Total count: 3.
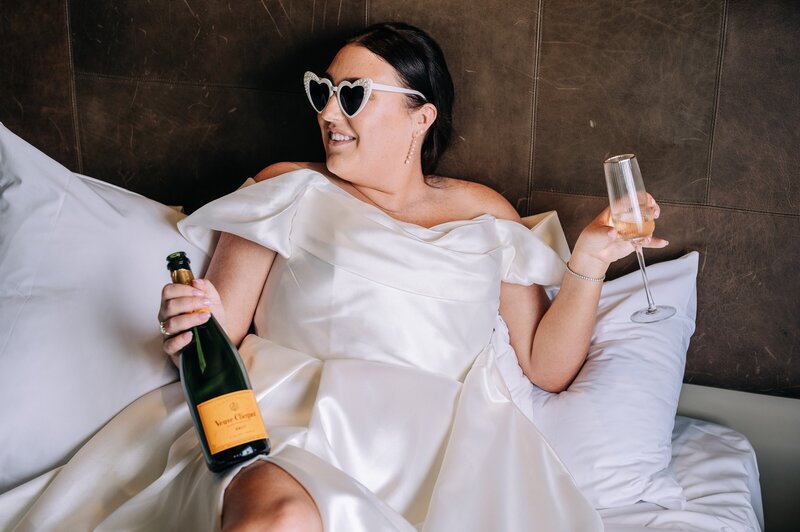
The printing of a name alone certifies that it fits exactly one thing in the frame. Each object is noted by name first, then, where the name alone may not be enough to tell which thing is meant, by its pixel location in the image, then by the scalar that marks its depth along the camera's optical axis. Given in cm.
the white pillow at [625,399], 159
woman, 163
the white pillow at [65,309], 145
